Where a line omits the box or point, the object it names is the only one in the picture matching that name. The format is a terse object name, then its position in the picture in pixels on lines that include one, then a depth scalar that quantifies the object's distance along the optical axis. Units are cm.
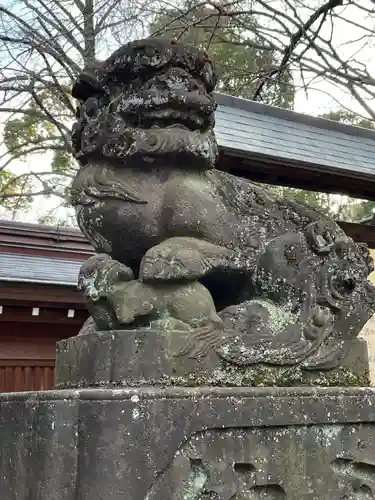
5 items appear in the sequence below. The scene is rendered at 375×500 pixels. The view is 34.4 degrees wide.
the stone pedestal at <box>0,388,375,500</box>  143
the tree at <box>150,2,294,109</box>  724
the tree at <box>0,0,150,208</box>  781
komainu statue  165
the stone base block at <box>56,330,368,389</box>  154
